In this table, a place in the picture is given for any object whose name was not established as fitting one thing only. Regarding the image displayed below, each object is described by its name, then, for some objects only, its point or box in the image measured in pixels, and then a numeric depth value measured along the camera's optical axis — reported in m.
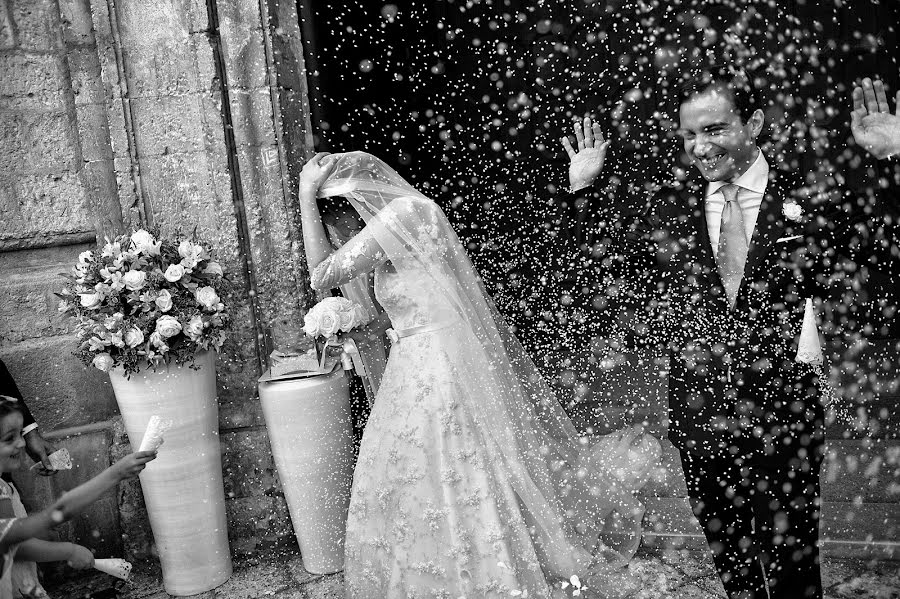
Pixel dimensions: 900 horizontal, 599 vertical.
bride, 3.01
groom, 2.54
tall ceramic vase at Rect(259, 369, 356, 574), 3.54
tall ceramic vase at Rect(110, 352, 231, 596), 3.48
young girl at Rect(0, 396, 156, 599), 2.35
